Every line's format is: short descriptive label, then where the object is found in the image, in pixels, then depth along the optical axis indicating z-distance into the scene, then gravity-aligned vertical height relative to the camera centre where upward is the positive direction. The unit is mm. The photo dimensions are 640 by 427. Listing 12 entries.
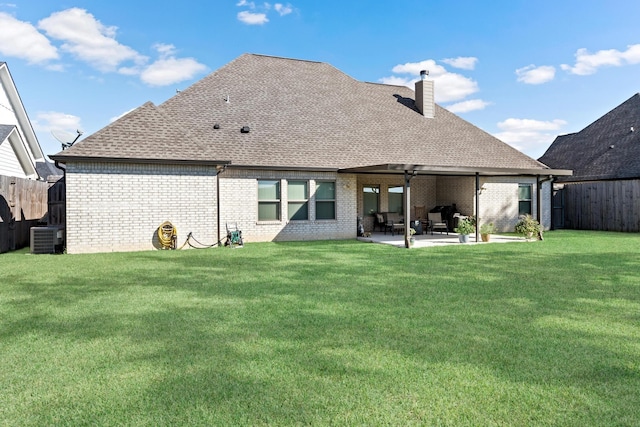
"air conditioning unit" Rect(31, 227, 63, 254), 11828 -687
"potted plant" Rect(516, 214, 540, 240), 14688 -634
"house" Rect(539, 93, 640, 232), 19219 +1754
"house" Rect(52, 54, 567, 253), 12297 +1725
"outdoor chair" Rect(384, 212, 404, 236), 16784 -440
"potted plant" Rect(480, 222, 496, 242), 14383 -745
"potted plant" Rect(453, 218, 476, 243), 14062 -655
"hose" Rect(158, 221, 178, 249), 12578 -641
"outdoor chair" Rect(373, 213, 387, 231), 17653 -430
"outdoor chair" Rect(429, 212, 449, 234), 16672 -442
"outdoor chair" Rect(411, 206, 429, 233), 19102 -58
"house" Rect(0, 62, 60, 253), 12594 +2167
